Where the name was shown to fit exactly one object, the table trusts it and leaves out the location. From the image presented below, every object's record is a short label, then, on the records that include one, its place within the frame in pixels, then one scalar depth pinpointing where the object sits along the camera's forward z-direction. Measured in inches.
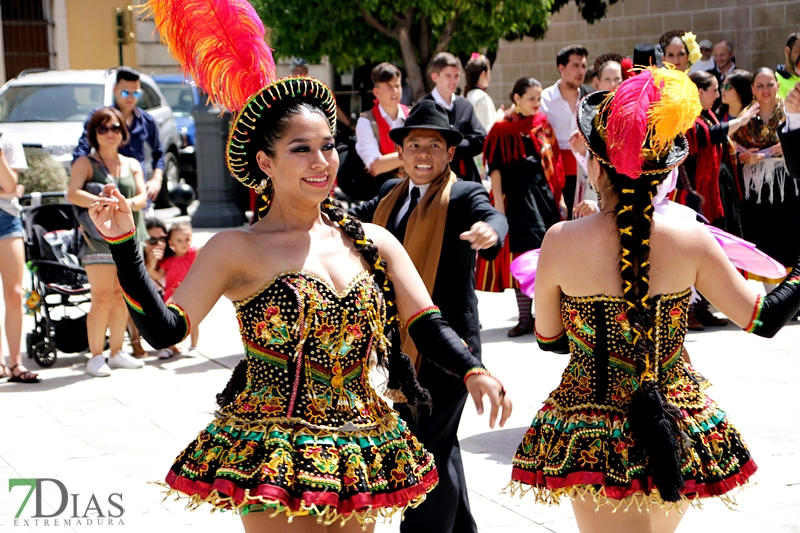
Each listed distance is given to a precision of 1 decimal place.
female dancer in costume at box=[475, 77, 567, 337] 346.6
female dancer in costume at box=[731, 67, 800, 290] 372.2
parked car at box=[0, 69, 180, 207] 596.7
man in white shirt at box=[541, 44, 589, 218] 366.6
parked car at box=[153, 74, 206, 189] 757.9
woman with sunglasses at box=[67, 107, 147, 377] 310.3
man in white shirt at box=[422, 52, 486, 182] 340.8
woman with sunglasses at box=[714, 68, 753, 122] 388.5
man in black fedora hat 167.9
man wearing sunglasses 370.0
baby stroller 324.5
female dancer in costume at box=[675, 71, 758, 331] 353.1
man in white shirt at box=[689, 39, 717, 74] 588.7
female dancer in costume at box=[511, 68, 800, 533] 130.3
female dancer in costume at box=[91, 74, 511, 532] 118.6
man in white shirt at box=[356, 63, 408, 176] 342.3
